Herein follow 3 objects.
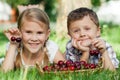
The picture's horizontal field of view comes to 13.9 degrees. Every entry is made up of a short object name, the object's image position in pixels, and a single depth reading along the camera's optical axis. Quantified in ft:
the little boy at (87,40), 16.96
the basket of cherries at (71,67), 15.53
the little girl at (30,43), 17.03
